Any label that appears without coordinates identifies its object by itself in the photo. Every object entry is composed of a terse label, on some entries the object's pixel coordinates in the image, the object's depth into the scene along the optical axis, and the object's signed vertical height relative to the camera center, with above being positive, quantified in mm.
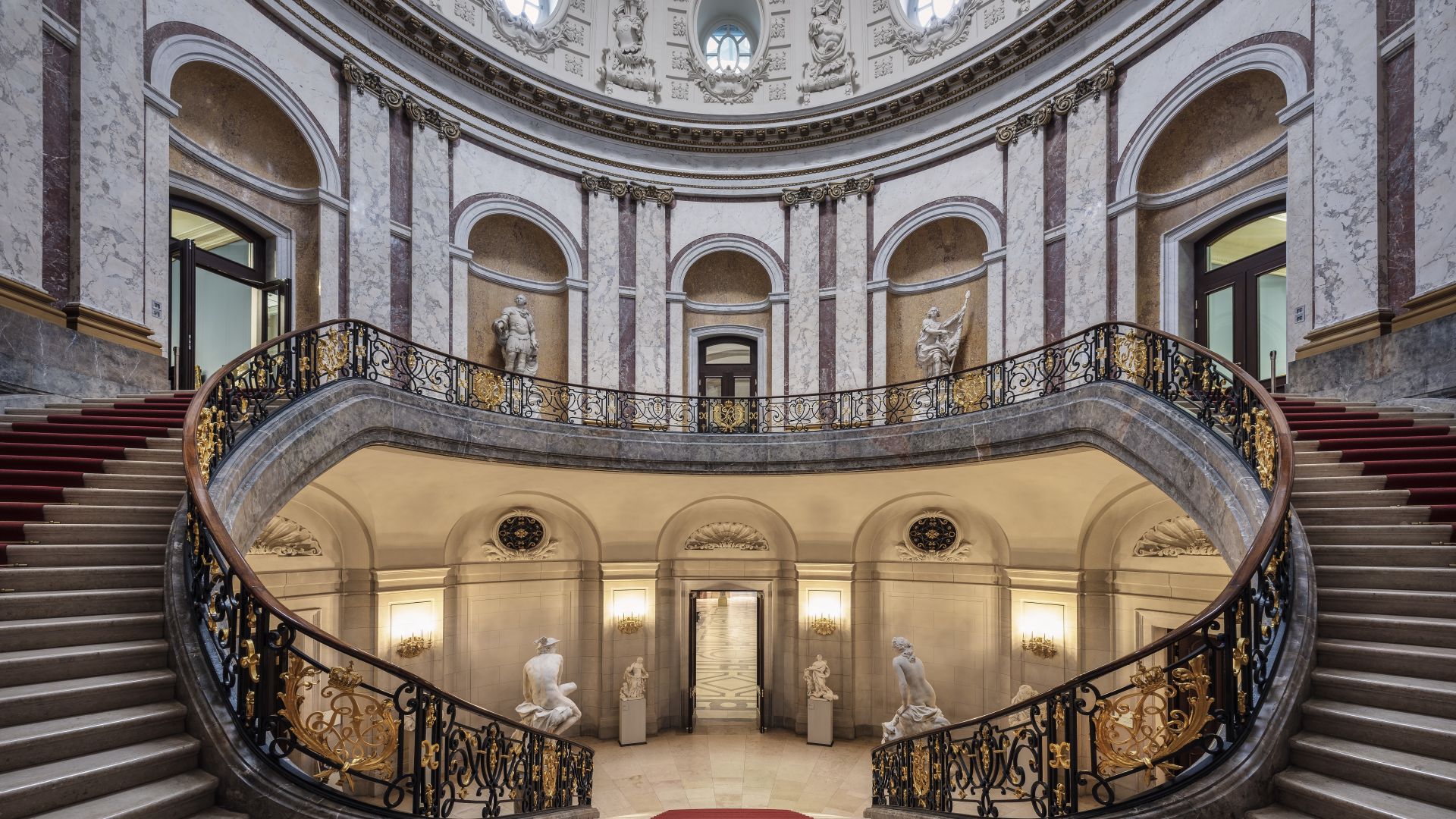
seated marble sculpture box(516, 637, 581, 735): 8930 -3427
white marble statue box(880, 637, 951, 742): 9500 -3762
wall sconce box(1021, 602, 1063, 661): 11062 -3223
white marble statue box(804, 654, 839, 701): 12570 -4485
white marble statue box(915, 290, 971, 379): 13609 +1209
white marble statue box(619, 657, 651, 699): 12586 -4536
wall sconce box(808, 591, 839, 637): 13023 -3499
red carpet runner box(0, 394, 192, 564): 4770 -287
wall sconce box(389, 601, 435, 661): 11039 -3229
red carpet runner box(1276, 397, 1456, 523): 4978 -275
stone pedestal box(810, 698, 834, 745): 12484 -5150
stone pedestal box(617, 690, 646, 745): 12484 -5179
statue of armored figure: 13695 +1328
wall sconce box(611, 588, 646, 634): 13062 -3450
